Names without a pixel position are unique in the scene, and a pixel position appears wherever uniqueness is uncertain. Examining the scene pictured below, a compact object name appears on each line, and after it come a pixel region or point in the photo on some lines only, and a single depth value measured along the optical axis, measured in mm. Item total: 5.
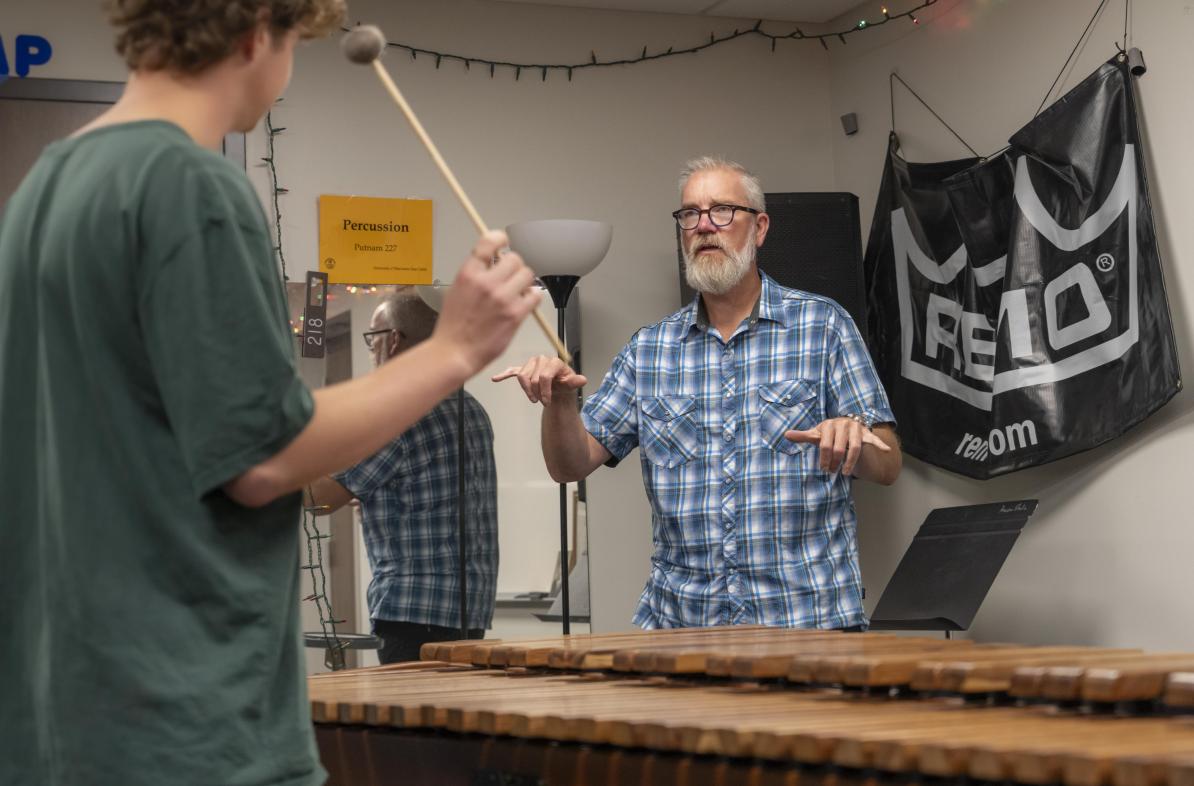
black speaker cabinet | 4492
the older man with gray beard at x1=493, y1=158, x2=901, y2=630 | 2908
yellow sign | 4453
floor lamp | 4188
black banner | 3609
